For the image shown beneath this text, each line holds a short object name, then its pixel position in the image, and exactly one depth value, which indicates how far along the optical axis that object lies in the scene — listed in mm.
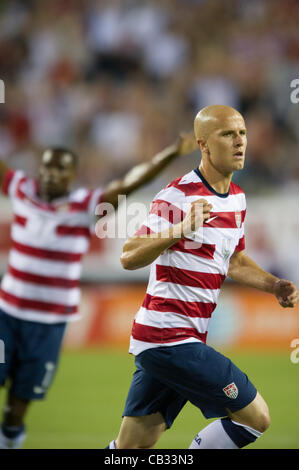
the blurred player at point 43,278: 10836
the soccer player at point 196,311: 7770
